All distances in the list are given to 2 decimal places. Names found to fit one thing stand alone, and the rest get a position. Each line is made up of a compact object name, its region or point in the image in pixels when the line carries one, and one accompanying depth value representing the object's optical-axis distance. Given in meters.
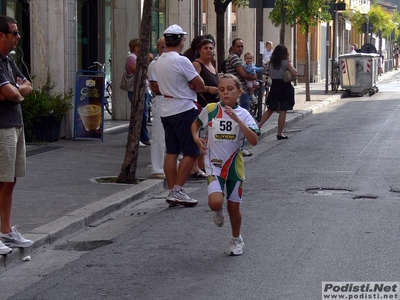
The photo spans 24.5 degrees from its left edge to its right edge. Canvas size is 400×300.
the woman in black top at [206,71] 10.88
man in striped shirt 14.74
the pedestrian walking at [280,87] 16.97
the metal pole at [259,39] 20.28
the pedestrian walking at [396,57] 80.38
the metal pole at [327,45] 31.59
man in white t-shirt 9.98
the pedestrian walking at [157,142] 11.60
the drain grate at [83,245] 8.07
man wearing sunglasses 7.35
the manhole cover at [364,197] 10.20
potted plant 15.00
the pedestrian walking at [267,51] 31.34
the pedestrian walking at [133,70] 15.20
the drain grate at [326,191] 10.59
